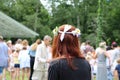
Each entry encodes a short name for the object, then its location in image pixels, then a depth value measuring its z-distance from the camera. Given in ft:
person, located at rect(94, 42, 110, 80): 48.35
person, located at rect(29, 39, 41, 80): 54.33
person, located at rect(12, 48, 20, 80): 61.93
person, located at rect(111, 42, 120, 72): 55.67
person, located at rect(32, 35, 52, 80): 48.70
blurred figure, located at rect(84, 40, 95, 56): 74.75
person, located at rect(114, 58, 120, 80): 52.33
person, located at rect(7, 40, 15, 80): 60.98
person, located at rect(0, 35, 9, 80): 49.34
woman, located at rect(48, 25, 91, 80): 16.26
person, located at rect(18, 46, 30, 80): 61.46
